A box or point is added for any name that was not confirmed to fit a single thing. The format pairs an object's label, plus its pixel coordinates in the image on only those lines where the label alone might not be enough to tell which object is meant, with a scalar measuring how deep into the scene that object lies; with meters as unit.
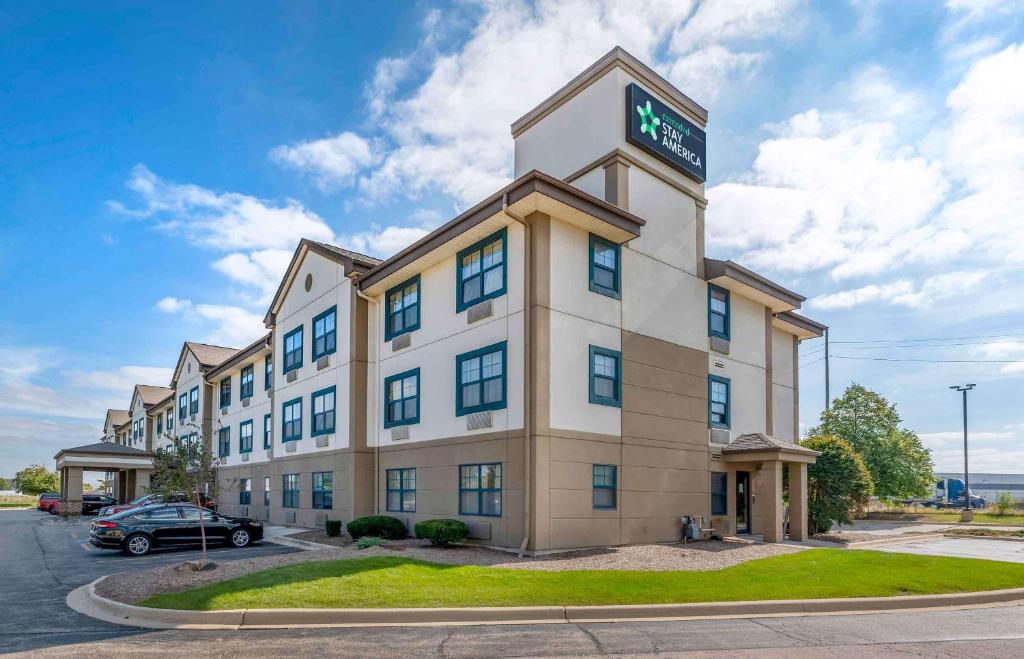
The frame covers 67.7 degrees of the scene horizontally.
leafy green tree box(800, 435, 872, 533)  25.73
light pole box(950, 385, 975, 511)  52.44
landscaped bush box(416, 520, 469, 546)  19.50
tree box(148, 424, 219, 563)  16.22
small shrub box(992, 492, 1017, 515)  47.19
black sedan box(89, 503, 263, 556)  21.39
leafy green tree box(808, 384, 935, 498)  43.66
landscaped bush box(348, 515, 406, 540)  22.70
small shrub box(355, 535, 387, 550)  19.67
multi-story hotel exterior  19.47
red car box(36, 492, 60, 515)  49.84
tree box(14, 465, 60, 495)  96.94
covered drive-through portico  48.88
